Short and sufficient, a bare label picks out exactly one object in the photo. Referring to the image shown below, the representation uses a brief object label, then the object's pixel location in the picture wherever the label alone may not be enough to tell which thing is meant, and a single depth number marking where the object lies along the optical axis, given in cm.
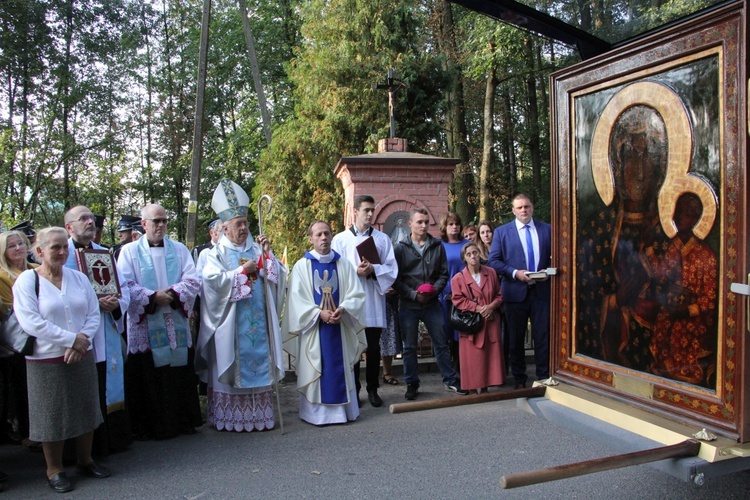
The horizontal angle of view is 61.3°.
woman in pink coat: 641
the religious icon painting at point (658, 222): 277
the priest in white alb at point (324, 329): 574
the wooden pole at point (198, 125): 1241
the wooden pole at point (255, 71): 1695
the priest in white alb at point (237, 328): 559
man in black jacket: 645
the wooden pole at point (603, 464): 237
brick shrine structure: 898
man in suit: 629
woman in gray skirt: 409
